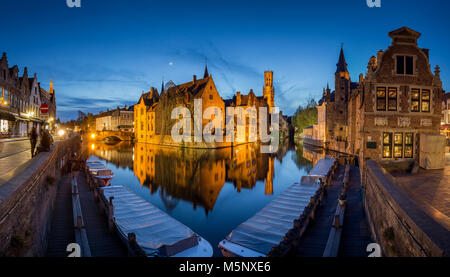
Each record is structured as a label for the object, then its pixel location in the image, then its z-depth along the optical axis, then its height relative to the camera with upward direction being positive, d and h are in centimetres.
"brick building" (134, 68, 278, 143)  5491 +776
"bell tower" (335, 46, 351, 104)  4841 +1062
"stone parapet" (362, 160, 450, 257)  383 -176
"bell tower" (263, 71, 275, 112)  10895 +2116
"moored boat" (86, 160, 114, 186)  2081 -370
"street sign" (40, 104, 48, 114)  2117 +222
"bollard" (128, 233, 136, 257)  744 -337
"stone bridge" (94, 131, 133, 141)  8275 -36
